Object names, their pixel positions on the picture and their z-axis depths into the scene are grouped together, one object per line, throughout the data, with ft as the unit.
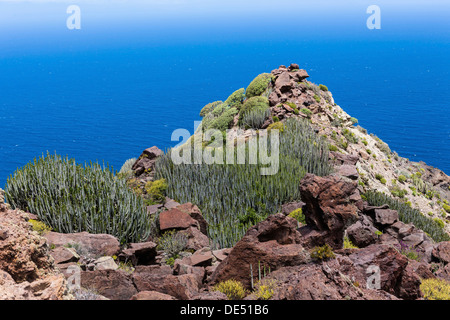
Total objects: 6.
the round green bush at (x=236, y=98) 72.13
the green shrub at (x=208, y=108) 82.74
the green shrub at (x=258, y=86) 72.74
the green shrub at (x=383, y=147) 70.23
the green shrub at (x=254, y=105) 61.64
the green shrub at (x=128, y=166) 54.49
